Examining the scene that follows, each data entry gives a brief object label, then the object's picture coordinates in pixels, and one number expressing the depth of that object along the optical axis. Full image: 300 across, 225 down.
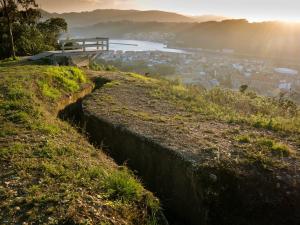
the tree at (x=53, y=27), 22.52
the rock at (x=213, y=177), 4.90
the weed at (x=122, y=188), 4.25
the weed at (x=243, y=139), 6.25
